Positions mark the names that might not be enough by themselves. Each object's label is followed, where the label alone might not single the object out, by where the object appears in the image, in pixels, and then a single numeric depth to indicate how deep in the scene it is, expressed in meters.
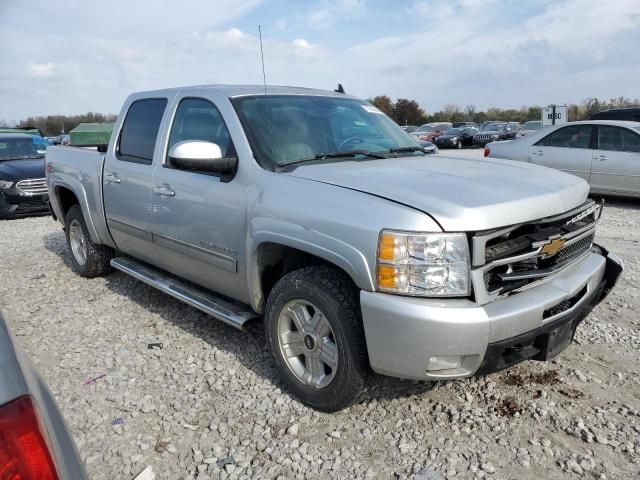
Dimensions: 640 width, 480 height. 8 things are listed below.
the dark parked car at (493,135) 28.17
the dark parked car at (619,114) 11.90
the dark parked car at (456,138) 28.20
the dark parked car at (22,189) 9.94
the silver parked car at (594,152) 8.50
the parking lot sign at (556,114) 16.36
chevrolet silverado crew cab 2.31
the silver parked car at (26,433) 1.11
